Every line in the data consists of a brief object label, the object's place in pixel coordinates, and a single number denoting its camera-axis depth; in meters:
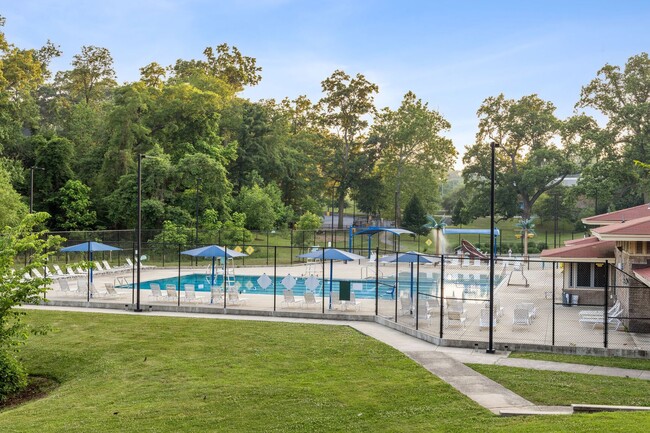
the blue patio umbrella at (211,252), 28.12
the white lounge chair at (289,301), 26.48
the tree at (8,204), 42.22
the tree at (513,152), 78.62
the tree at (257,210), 62.97
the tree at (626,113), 64.38
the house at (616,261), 21.86
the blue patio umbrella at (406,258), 26.95
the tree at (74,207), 57.25
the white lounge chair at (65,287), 29.42
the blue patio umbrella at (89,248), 31.14
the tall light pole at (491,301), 18.55
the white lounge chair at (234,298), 27.27
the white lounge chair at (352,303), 26.27
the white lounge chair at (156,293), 27.91
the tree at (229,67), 81.50
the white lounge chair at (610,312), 22.83
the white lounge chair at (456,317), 22.39
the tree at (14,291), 16.52
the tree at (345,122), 84.44
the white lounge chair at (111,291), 29.52
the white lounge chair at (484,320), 22.28
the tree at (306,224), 57.59
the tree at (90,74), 77.31
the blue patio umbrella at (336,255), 26.68
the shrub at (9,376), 16.38
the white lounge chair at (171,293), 28.11
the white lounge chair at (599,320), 21.76
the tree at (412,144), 77.31
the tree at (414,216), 71.25
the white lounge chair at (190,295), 27.98
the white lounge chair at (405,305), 24.36
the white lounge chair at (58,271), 34.94
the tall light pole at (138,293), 25.21
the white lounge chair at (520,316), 22.30
